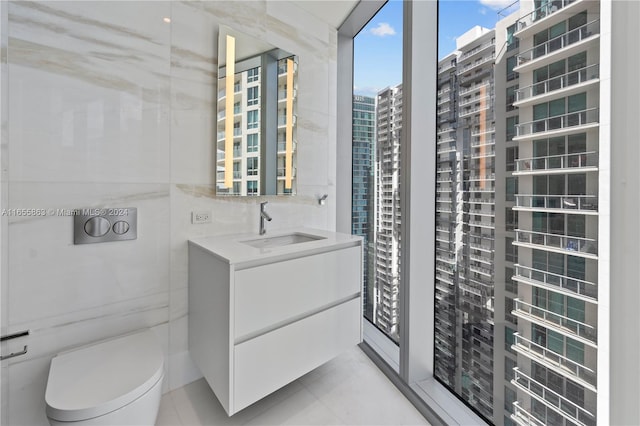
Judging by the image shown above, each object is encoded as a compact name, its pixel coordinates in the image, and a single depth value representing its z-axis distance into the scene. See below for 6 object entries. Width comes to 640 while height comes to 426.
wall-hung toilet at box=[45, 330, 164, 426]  0.94
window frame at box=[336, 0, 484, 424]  1.58
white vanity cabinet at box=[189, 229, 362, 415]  1.26
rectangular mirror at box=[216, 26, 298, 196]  1.70
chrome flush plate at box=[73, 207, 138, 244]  1.32
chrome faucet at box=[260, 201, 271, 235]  1.80
